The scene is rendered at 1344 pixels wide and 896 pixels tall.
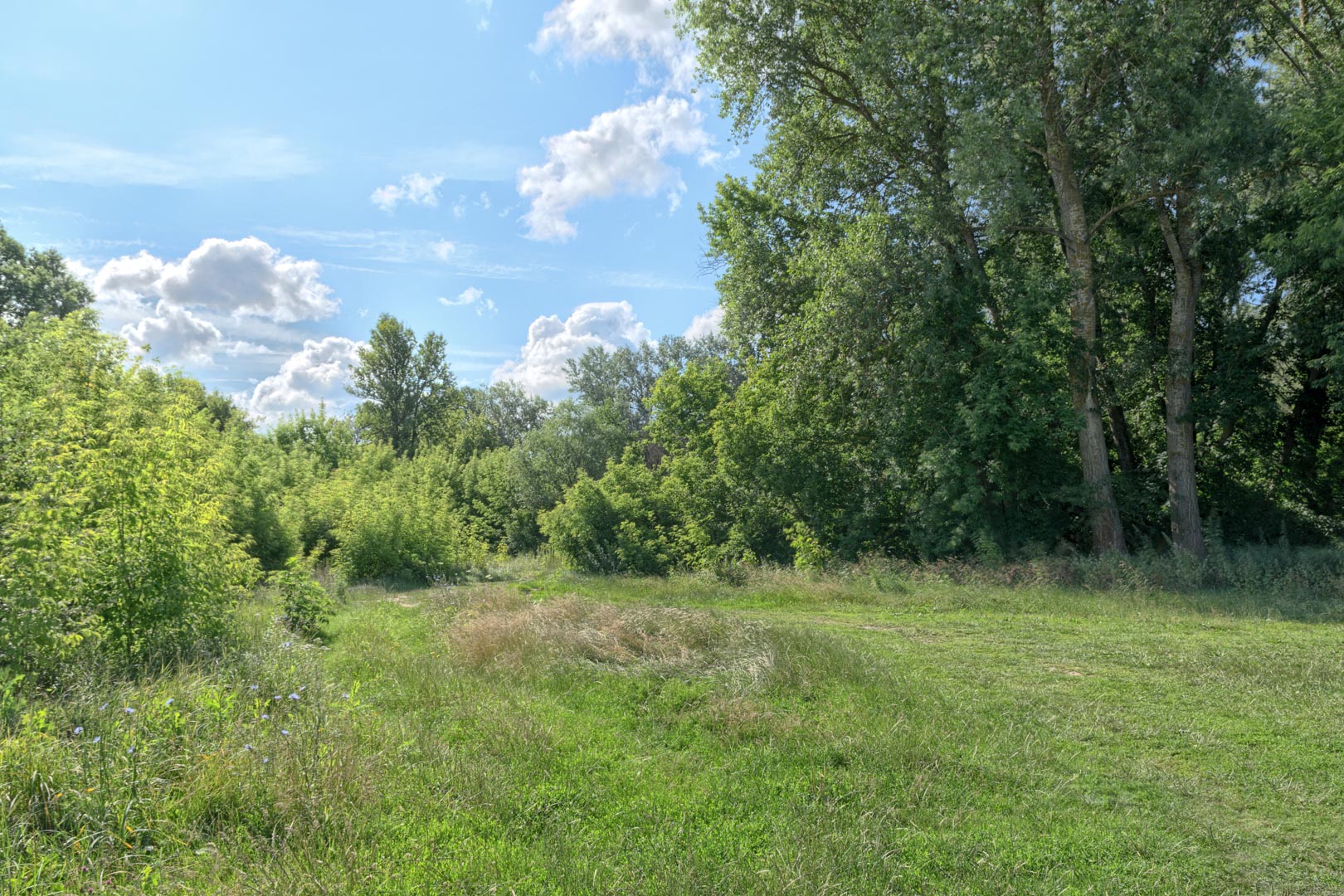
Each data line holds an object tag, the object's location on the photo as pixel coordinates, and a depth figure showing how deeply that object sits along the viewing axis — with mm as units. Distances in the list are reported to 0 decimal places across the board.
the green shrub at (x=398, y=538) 20516
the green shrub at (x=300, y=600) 10656
